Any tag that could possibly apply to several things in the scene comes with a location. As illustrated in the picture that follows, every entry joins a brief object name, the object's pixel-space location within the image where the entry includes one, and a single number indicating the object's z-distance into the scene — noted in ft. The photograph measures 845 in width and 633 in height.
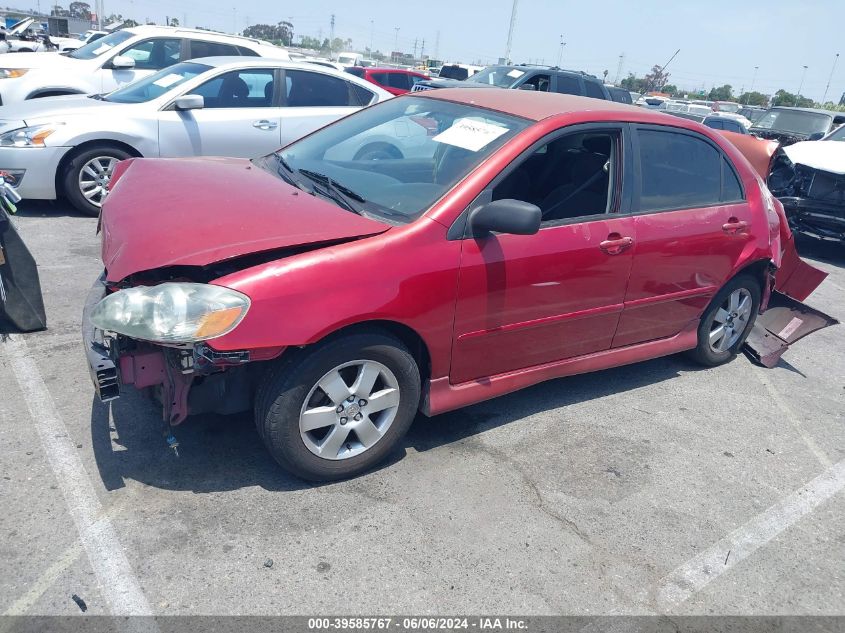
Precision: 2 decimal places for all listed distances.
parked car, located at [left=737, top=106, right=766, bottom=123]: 110.20
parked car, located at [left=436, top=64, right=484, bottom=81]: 74.02
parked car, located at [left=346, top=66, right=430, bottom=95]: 54.60
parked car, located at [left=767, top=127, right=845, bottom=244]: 28.35
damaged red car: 9.22
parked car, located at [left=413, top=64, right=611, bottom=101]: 43.21
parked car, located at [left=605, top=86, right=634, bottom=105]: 48.71
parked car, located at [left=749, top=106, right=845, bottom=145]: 50.96
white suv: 30.99
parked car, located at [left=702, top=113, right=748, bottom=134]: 57.62
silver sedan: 21.47
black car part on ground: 12.89
